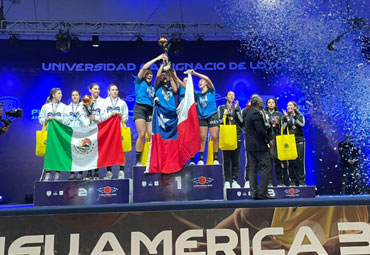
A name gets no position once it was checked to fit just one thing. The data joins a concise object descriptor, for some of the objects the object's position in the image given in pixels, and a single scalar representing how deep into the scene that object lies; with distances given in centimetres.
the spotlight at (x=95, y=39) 1103
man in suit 518
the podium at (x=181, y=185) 549
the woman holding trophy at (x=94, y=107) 641
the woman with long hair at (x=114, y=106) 636
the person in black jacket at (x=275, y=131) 728
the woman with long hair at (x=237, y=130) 690
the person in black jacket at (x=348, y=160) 948
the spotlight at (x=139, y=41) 1085
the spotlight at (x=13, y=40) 1062
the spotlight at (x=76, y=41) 1065
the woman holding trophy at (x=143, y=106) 594
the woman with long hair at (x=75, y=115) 655
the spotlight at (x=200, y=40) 1091
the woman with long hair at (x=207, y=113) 626
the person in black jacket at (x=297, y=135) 736
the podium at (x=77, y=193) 552
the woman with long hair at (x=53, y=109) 656
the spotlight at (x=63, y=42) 1030
